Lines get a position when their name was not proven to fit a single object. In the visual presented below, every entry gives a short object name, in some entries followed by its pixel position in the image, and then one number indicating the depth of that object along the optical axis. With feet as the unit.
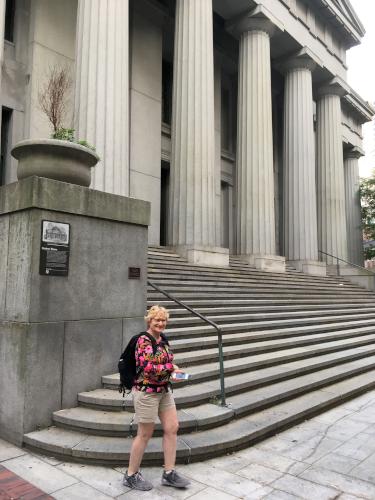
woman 12.79
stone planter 18.56
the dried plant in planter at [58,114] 20.43
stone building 38.68
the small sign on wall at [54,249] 17.18
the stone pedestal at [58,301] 16.63
